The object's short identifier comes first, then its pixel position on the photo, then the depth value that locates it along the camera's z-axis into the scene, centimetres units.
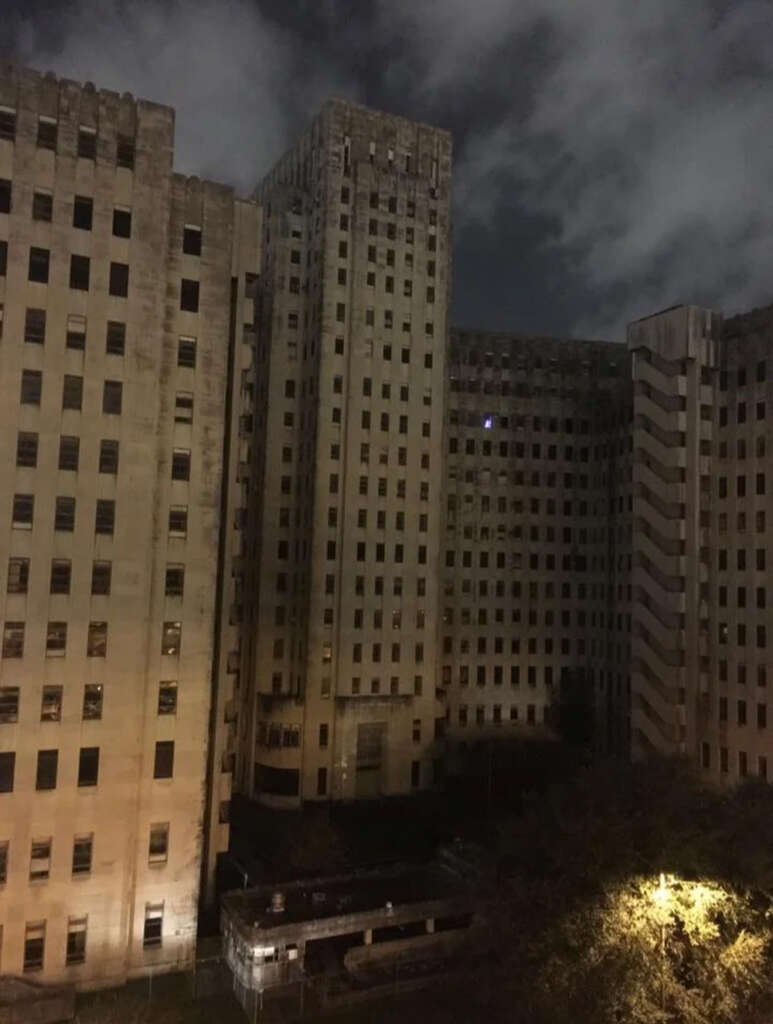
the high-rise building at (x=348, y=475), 7988
